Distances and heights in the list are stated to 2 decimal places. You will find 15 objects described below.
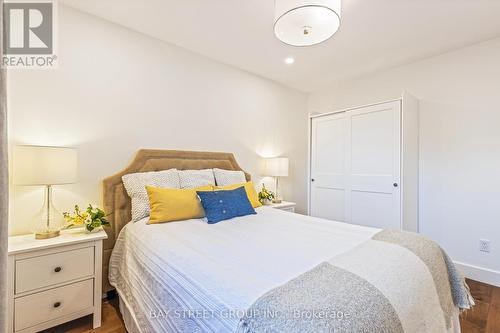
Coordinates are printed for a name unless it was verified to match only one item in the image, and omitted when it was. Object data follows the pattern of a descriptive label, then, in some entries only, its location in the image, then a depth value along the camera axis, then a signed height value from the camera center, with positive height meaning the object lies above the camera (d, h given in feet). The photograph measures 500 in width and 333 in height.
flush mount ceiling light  4.79 +3.17
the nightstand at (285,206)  10.01 -1.69
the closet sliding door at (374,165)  8.85 +0.06
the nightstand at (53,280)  4.87 -2.52
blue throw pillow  6.53 -1.11
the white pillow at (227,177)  8.50 -0.41
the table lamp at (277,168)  10.84 -0.08
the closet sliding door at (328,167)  10.70 -0.03
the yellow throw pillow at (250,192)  8.06 -0.92
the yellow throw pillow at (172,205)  6.31 -1.06
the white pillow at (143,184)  6.67 -0.54
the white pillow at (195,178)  7.63 -0.40
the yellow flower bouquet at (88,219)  6.03 -1.37
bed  2.66 -1.56
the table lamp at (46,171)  5.13 -0.13
